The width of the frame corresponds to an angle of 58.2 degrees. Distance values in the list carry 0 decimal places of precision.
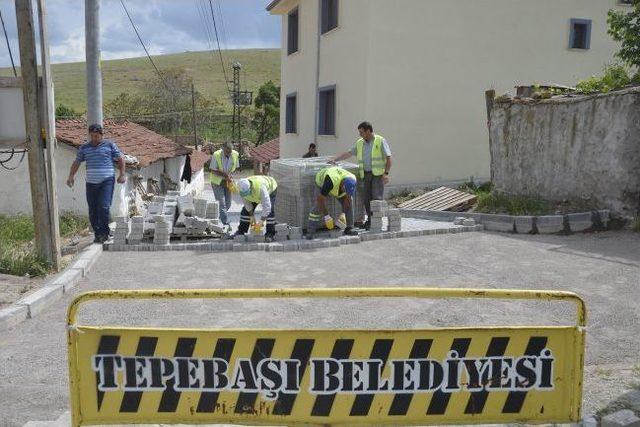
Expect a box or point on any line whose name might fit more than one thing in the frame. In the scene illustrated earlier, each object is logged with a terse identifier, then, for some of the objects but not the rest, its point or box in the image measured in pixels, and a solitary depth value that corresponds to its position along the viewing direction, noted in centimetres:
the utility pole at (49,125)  698
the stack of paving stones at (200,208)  1023
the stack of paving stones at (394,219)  992
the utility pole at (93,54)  977
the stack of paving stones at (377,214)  970
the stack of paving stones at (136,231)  886
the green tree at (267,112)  4741
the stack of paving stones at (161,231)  881
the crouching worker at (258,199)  848
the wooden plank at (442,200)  1192
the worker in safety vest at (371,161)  991
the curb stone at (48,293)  538
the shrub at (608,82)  1016
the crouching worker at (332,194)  908
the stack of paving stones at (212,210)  1046
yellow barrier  287
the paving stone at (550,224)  973
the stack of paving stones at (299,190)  990
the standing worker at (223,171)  1076
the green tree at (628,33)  1095
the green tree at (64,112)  4776
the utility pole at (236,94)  4325
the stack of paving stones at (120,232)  880
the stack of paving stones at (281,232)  924
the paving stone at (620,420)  336
